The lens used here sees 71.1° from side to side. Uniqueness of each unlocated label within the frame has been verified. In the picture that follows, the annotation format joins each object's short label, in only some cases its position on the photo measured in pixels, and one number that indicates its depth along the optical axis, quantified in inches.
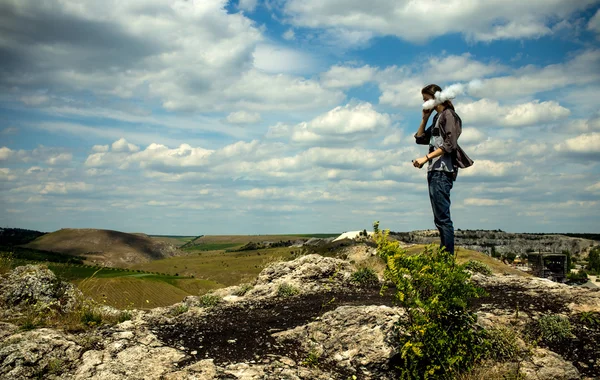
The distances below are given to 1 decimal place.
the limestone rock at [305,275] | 482.0
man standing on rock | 318.7
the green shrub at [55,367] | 261.0
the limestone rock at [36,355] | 257.4
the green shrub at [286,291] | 449.2
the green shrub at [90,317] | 333.7
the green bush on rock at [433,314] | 243.4
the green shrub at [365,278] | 495.5
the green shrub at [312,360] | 270.4
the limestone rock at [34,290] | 416.5
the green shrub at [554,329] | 288.0
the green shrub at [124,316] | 352.5
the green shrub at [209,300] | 432.8
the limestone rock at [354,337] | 272.4
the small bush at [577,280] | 1128.0
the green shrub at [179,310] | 398.0
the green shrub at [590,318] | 299.9
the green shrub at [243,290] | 503.4
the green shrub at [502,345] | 262.4
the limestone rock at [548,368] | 254.4
